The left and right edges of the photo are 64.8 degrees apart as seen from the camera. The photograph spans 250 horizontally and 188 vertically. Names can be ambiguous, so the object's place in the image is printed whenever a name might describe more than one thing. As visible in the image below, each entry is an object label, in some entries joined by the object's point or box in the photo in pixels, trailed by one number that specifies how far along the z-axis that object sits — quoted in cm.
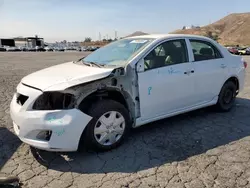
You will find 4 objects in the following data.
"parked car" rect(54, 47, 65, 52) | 5261
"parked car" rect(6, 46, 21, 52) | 4647
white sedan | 242
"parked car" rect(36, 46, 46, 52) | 4926
